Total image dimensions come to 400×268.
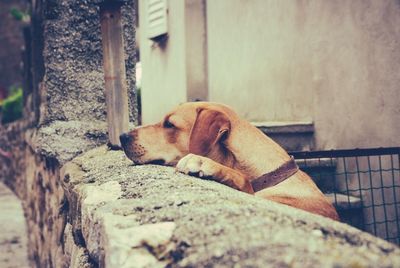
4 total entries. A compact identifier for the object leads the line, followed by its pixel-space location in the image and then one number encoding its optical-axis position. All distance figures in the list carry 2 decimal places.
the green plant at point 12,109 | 9.66
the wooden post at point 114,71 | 2.74
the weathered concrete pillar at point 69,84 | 2.87
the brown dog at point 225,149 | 2.35
